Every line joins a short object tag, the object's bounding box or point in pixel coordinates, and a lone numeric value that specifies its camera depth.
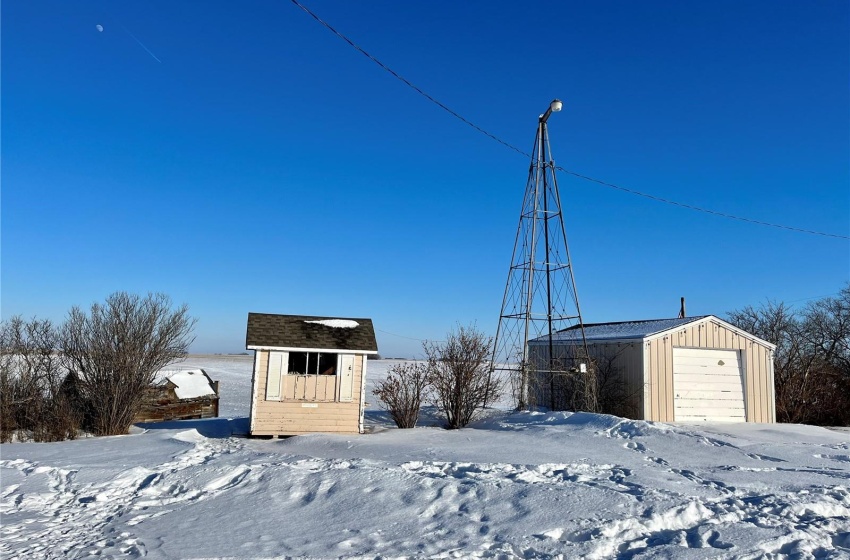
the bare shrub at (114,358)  16.88
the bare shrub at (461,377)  16.27
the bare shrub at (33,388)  16.17
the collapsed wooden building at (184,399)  23.91
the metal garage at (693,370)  16.09
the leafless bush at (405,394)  16.20
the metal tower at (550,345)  17.17
